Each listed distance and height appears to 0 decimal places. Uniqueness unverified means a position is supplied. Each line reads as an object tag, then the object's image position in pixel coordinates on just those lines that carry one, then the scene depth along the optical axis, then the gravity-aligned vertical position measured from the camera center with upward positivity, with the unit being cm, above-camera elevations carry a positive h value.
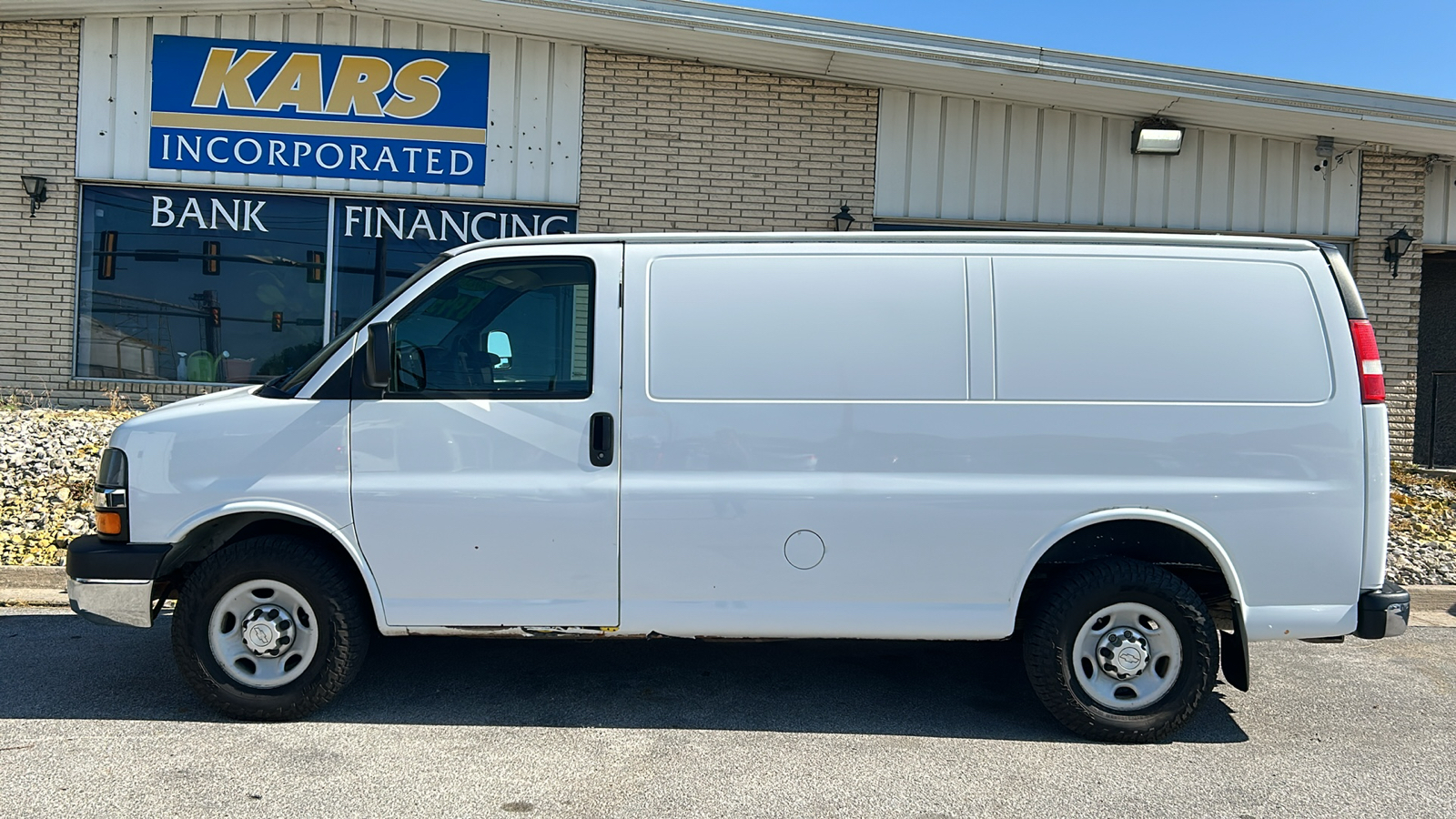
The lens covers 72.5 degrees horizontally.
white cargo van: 406 -29
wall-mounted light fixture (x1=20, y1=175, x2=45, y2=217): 967 +194
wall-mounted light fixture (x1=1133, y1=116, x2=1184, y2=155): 984 +281
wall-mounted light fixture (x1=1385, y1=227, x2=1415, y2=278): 1016 +185
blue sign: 971 +280
